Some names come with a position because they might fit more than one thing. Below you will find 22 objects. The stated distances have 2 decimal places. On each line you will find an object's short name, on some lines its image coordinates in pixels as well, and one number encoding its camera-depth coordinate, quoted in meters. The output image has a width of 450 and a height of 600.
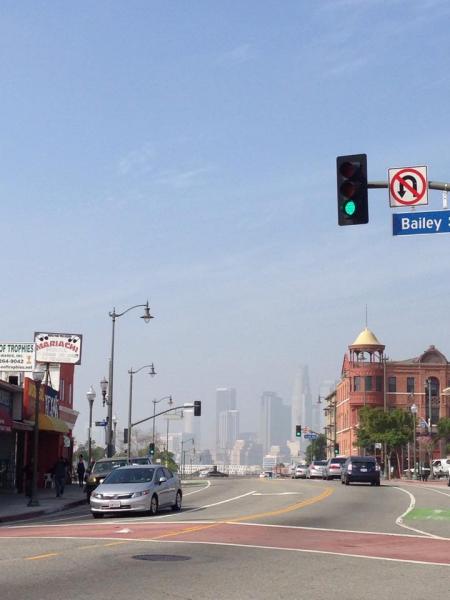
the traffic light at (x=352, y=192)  17.11
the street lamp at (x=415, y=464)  75.72
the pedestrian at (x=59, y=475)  37.59
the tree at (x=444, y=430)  98.25
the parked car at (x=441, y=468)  79.97
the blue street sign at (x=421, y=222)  18.00
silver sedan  24.17
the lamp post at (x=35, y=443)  31.44
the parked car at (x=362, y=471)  47.22
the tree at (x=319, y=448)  167.50
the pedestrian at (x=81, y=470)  48.65
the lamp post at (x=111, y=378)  47.78
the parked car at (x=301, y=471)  68.69
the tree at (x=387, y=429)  94.00
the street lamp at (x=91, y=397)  52.60
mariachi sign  54.59
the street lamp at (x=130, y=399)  60.50
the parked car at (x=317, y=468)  63.84
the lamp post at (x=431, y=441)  79.26
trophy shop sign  52.53
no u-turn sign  18.03
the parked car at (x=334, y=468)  59.16
